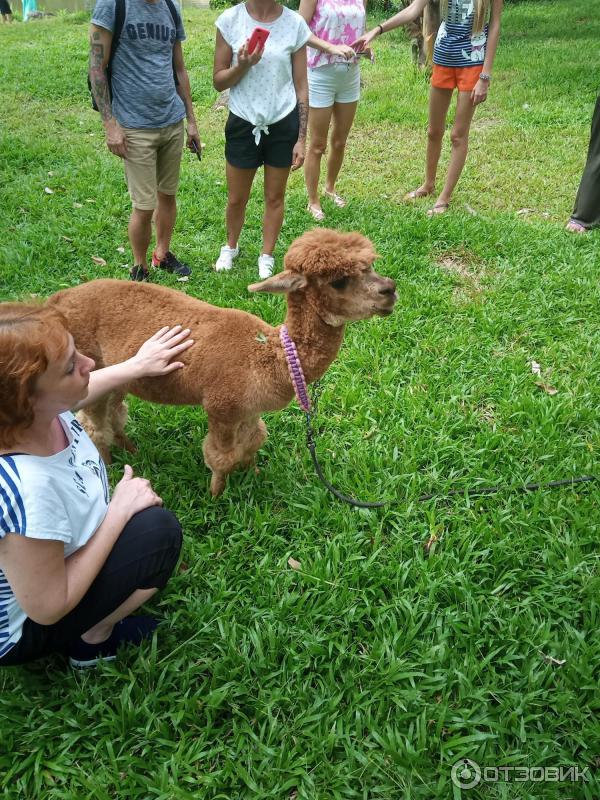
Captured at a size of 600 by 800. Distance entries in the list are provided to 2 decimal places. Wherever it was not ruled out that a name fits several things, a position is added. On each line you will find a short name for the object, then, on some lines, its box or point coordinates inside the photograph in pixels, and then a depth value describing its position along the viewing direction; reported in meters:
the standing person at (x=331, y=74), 5.24
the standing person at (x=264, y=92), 4.27
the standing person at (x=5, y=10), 17.41
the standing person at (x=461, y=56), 5.35
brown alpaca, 2.60
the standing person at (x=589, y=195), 5.53
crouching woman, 1.63
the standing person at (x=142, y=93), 3.96
